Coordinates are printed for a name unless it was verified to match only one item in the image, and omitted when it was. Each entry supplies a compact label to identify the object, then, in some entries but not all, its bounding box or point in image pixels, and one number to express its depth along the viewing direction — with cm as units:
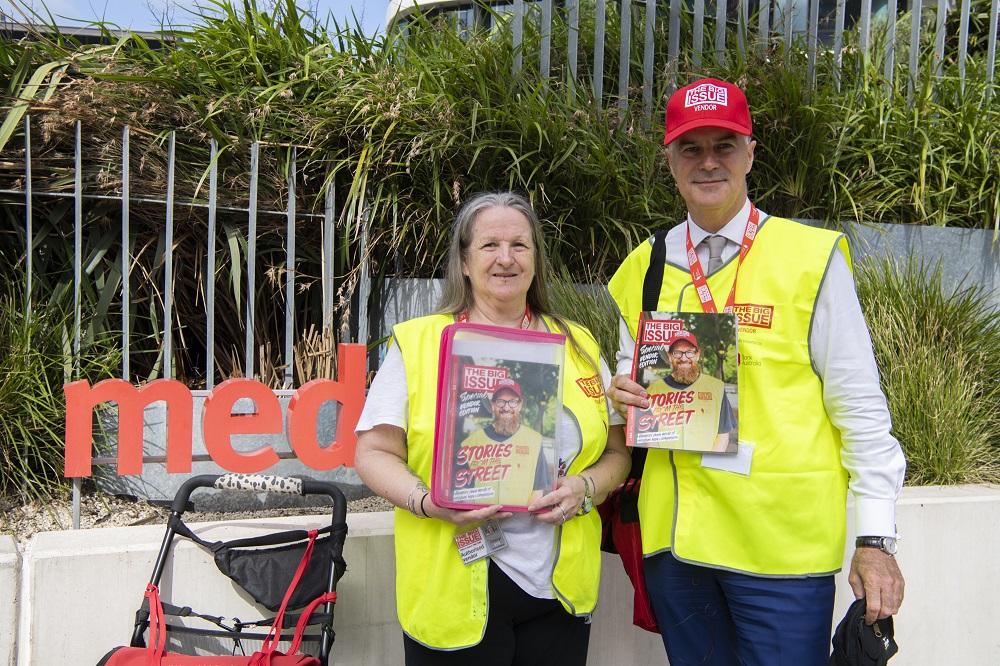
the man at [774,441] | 200
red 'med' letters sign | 336
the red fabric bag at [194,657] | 216
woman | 205
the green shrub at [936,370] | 391
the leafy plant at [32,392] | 346
